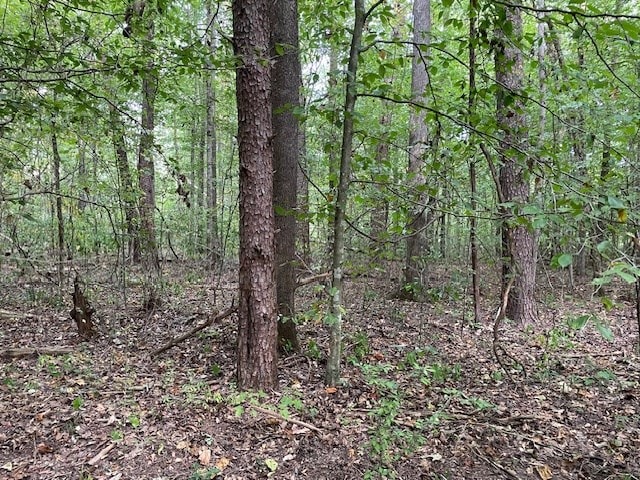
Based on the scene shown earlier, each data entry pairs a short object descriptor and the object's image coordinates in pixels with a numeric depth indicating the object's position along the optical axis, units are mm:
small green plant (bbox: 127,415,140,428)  3277
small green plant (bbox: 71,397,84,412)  3457
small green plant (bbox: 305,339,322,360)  4516
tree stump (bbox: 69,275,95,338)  4980
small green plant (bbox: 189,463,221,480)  2814
